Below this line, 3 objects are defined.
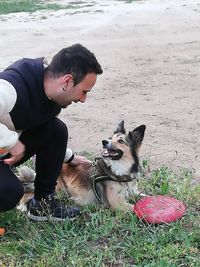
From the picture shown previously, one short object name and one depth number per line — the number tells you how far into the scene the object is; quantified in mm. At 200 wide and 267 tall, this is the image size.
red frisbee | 3586
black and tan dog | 4105
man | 3158
